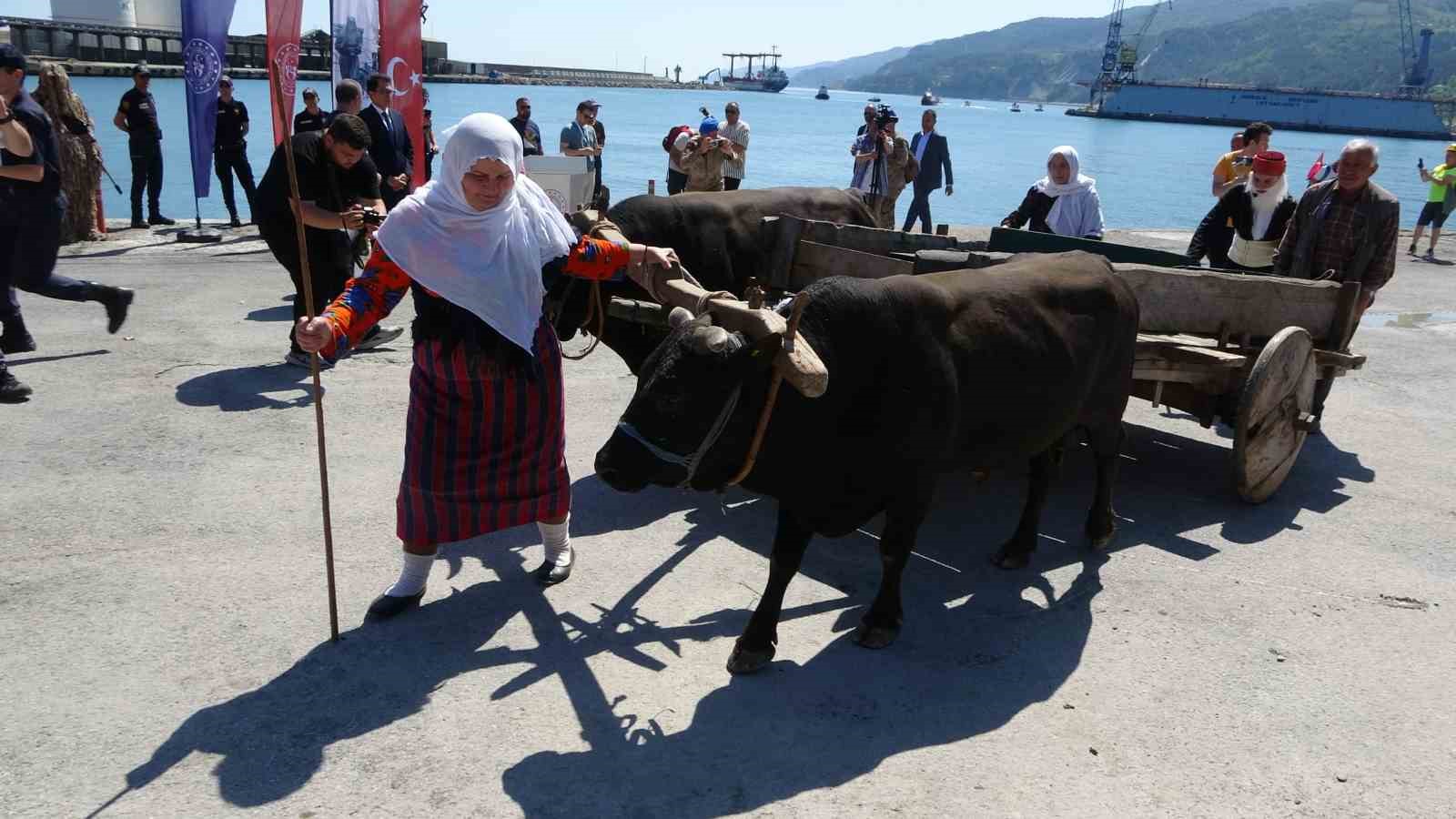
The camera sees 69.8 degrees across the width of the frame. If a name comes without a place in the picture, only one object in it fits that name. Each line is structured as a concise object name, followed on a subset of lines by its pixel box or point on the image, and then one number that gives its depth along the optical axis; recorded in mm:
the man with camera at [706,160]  11648
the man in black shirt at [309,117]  10531
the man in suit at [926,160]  13727
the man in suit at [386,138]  9750
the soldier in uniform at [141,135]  12898
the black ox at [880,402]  3457
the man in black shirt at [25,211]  6570
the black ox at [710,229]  6883
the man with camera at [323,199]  6797
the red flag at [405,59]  11914
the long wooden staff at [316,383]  3613
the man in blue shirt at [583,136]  13703
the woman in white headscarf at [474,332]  3746
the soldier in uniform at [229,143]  13070
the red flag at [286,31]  10957
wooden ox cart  5480
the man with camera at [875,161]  12586
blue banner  11797
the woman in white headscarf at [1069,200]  7746
